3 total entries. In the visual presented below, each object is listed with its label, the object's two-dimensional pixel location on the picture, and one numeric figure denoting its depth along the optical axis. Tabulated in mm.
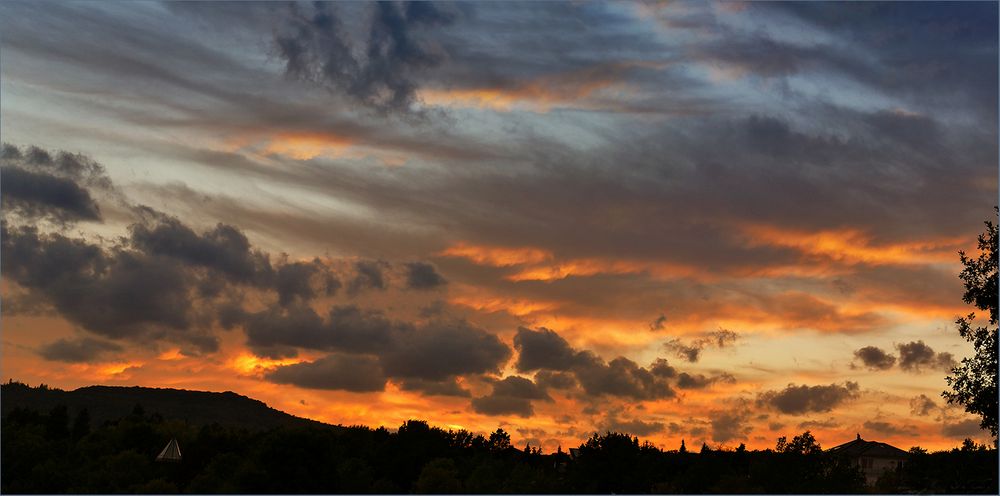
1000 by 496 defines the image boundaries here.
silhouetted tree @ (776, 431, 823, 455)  151750
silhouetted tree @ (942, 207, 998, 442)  73250
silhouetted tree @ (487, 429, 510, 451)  188750
